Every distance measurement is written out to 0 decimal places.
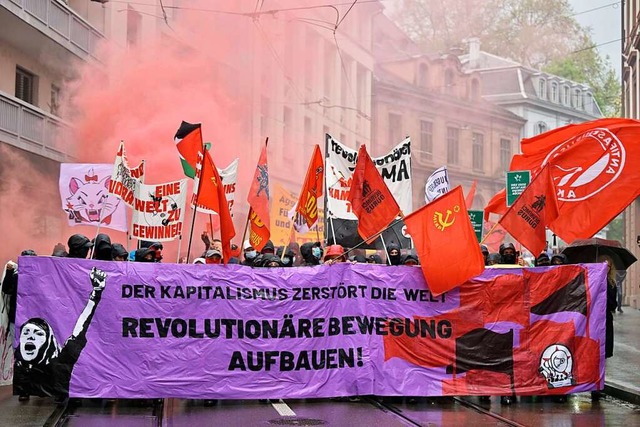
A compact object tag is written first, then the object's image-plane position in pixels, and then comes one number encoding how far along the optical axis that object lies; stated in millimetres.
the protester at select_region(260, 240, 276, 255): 15102
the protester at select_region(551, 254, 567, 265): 13273
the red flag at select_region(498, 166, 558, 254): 13062
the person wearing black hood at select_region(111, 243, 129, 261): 12148
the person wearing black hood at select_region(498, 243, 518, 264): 13773
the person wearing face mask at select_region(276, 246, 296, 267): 13194
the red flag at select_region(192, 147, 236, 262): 12172
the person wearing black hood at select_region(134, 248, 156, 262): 12910
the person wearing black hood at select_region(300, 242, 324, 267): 14992
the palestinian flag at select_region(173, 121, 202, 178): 14898
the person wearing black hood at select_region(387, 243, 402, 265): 14320
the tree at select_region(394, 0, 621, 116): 55281
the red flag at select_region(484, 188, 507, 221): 17953
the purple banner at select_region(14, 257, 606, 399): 11367
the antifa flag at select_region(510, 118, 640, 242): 13867
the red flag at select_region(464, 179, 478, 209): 20842
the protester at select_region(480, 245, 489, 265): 14391
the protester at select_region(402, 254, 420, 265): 13359
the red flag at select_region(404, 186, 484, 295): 12117
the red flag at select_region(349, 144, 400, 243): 12812
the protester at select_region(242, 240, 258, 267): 13719
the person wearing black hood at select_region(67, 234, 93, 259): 12219
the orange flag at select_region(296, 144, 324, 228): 14297
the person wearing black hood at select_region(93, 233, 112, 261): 12266
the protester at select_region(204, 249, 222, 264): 12523
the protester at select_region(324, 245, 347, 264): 12617
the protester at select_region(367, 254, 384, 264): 17256
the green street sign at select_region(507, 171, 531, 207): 16688
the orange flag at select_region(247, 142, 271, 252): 14930
